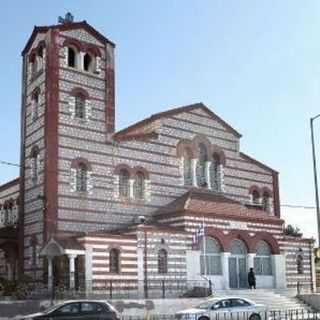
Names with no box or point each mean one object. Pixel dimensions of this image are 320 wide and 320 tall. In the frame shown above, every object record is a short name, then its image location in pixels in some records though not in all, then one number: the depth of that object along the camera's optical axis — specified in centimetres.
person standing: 3142
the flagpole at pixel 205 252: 3066
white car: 2215
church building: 2858
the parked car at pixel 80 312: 1957
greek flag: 2986
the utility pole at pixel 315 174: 2434
